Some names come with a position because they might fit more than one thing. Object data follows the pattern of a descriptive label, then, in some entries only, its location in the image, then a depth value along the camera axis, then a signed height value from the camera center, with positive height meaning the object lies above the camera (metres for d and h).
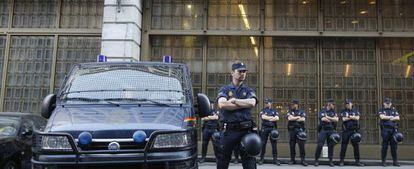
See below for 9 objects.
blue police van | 4.59 -0.23
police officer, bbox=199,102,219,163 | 12.29 -0.83
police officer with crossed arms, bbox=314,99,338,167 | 12.13 -0.73
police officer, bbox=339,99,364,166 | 12.14 -0.72
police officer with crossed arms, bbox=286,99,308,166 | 12.27 -0.75
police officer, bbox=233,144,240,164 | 11.57 -1.66
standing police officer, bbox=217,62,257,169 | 6.08 -0.21
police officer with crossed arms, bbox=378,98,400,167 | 12.05 -0.78
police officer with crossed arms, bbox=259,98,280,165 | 12.37 -0.69
